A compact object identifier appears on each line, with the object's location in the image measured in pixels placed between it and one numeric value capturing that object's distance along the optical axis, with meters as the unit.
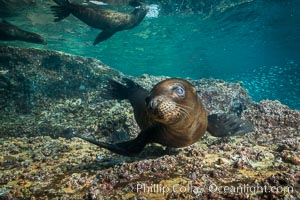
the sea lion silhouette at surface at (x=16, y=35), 11.03
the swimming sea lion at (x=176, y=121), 2.97
